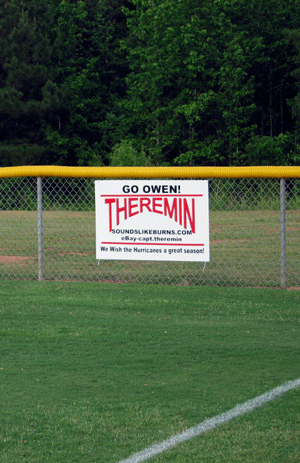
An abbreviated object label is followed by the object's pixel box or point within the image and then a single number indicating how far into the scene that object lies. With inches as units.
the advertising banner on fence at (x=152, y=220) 628.1
